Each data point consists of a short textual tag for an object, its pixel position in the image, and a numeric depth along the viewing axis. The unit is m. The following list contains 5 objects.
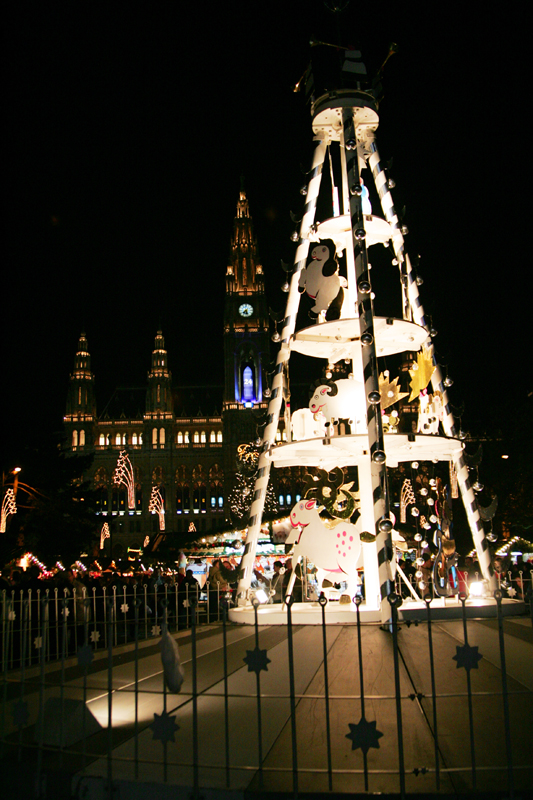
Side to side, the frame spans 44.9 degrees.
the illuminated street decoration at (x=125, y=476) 82.64
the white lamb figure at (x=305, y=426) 8.23
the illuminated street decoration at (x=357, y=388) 7.25
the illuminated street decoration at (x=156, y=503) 83.56
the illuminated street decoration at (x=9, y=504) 22.09
